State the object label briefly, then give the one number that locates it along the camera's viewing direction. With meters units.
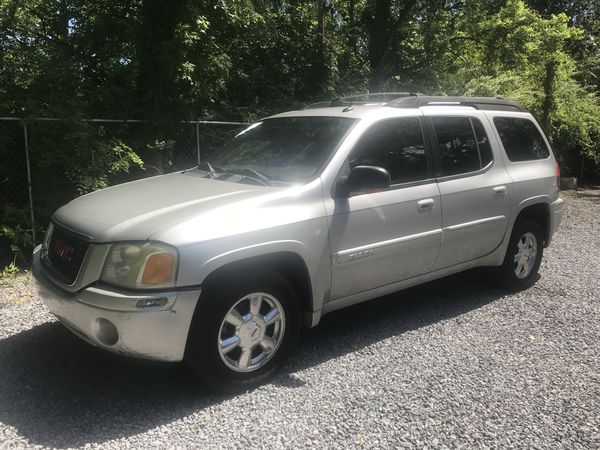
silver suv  3.07
